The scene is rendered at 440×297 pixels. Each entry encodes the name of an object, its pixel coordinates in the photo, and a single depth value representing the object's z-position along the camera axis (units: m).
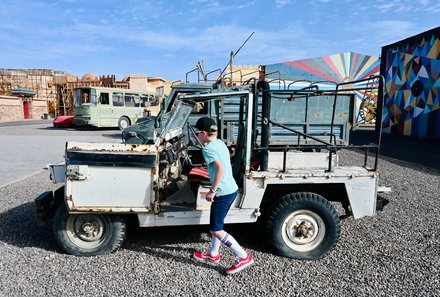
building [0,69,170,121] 31.83
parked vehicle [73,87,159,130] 18.77
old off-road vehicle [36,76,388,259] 3.26
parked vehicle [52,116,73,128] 22.16
